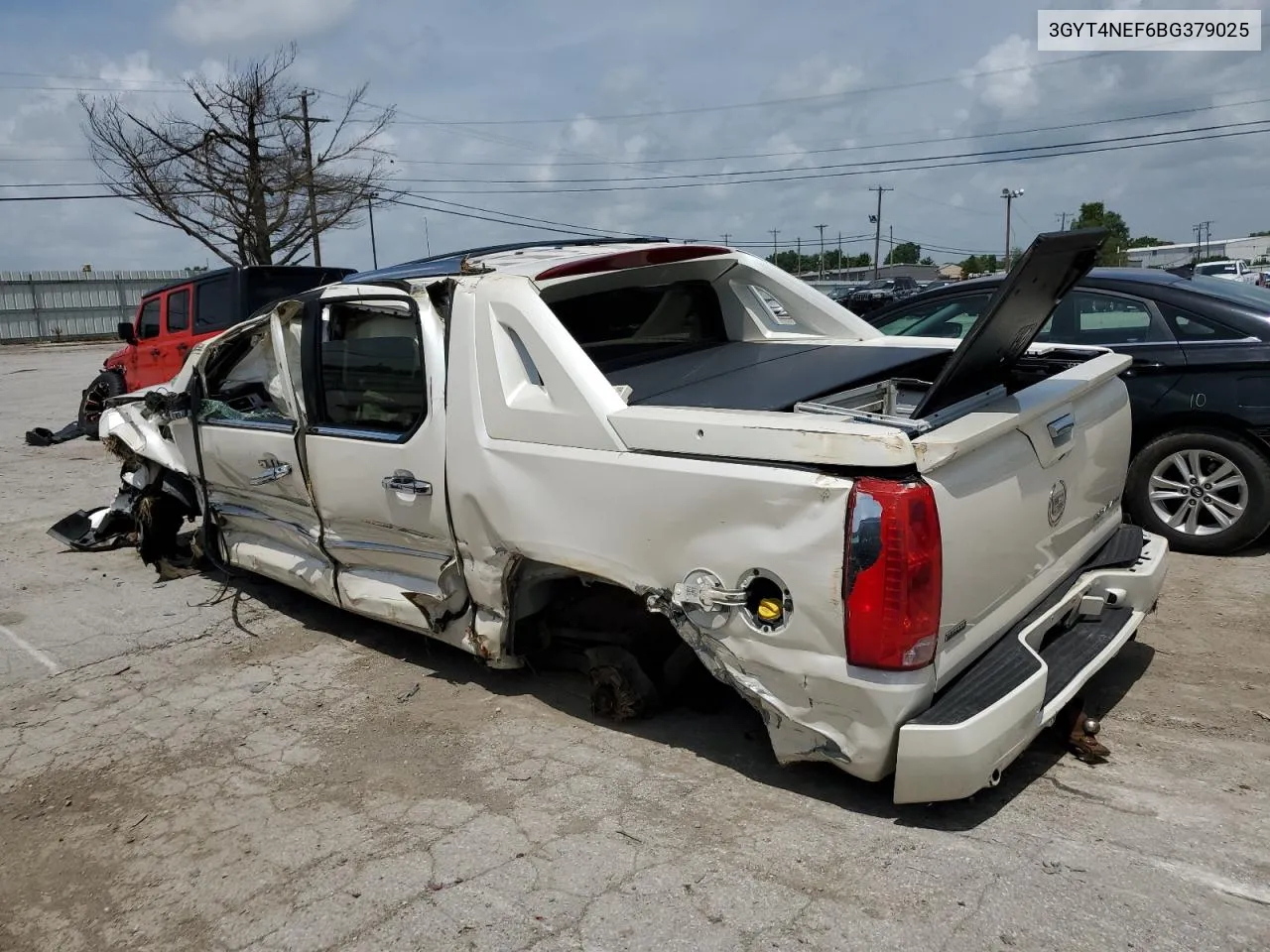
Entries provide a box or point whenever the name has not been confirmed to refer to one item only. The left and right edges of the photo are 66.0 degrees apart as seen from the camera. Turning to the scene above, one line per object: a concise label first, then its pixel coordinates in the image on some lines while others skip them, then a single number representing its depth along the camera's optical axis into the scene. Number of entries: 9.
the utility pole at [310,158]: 27.47
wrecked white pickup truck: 2.74
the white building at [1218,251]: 78.50
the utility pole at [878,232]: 74.88
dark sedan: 5.54
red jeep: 11.34
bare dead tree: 25.91
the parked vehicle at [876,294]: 26.01
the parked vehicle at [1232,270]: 30.79
